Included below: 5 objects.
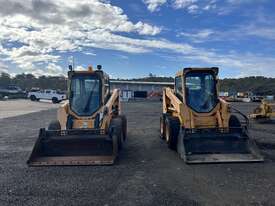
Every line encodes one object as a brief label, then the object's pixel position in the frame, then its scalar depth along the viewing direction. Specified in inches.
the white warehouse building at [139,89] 1488.7
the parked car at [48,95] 1157.9
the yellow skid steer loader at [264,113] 496.6
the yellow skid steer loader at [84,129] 220.7
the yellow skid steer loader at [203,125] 224.8
